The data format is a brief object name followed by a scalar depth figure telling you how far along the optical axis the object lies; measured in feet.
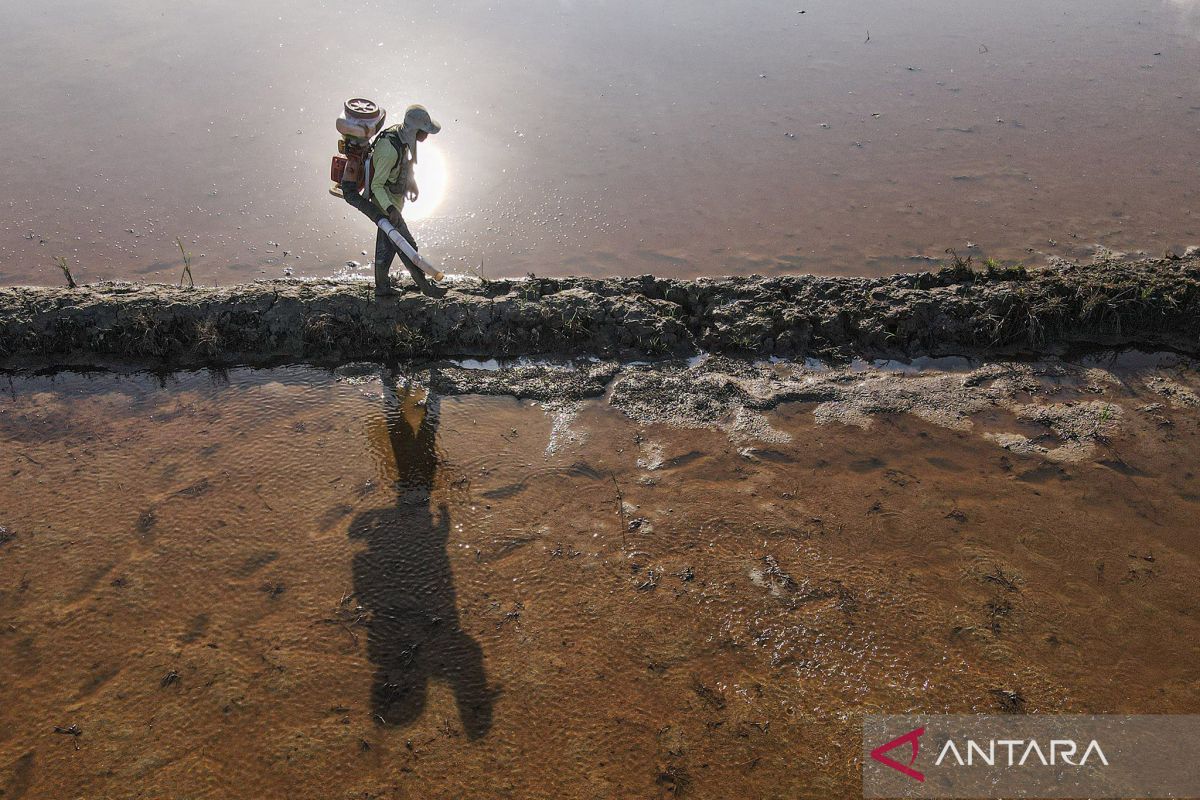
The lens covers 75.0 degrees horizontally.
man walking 16.89
